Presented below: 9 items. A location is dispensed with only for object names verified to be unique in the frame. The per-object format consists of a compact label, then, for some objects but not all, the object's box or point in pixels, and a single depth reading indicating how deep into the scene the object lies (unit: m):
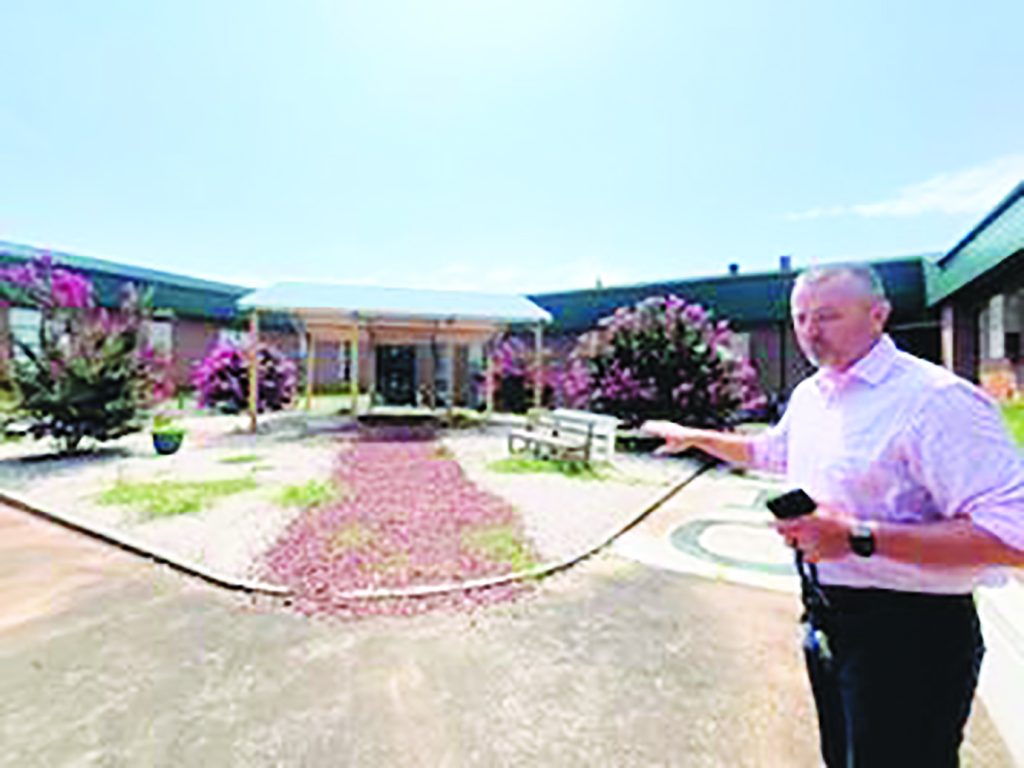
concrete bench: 9.36
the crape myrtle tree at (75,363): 9.50
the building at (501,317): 10.61
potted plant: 10.20
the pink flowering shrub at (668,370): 10.97
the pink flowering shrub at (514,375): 18.56
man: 1.22
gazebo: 13.26
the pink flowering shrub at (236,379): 16.91
